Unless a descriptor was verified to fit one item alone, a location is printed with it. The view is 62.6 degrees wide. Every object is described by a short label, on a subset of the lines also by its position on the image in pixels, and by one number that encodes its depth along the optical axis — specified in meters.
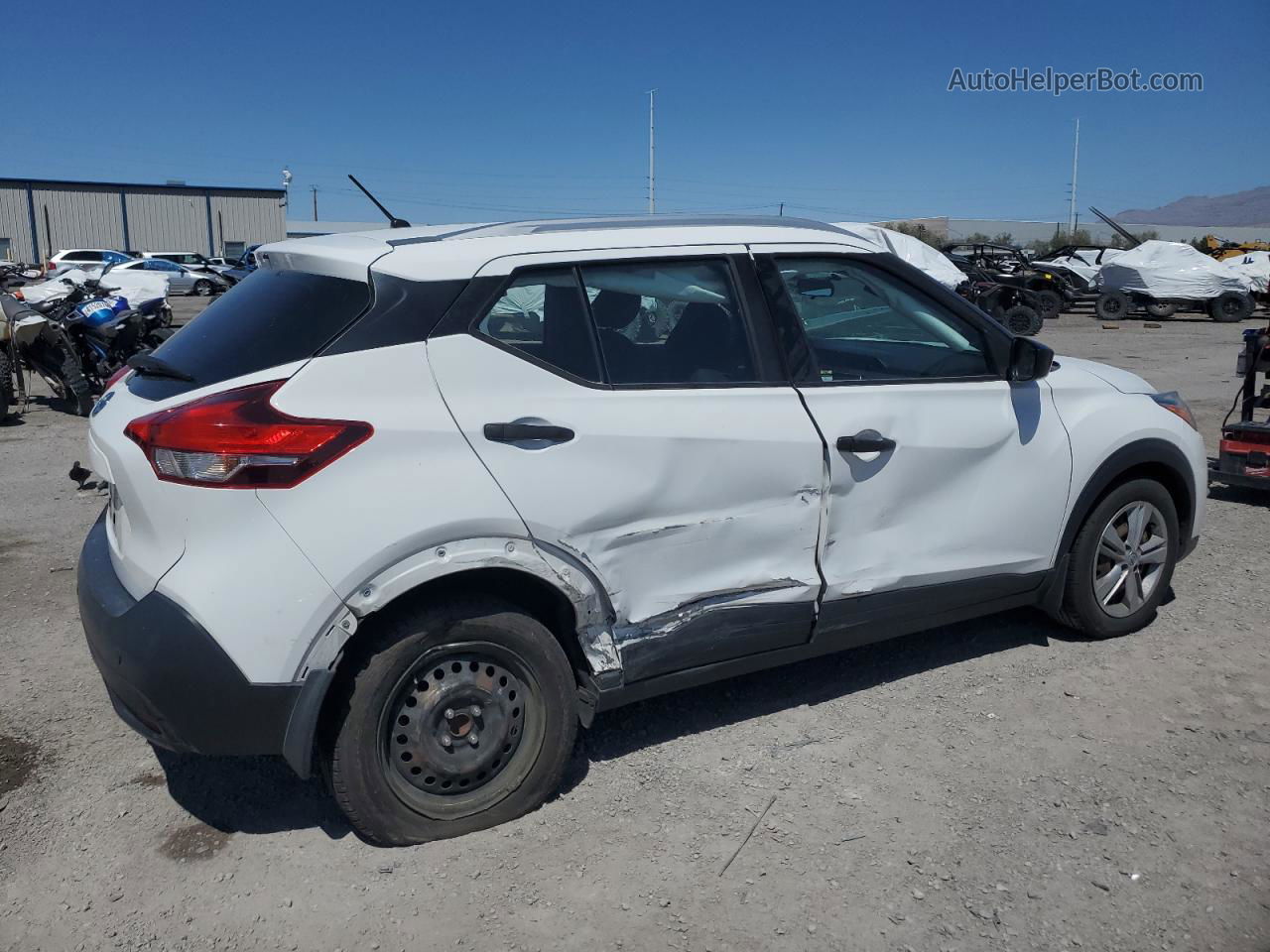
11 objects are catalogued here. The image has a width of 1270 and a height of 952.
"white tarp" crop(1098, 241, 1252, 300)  24.72
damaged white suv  2.81
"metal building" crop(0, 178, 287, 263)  57.81
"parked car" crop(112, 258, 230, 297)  36.78
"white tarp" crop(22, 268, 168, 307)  11.51
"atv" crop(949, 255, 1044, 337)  20.47
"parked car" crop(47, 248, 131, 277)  37.26
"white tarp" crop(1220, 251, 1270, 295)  26.03
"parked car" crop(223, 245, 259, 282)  38.26
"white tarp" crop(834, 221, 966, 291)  20.86
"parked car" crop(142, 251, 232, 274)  41.50
